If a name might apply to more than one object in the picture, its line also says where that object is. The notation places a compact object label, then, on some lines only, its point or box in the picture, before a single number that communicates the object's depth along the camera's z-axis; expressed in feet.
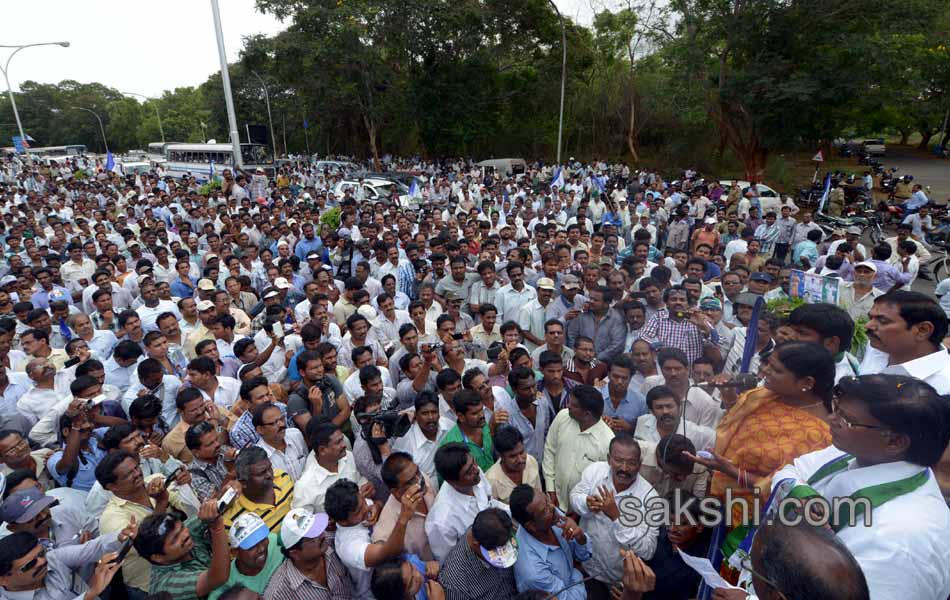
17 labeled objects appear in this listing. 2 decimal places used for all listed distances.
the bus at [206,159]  85.51
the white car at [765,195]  48.65
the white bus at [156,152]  121.07
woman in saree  8.30
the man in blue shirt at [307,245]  30.50
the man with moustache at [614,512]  9.20
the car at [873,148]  109.21
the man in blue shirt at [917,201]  42.68
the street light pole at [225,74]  49.70
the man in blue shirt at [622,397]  12.78
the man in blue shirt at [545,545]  8.55
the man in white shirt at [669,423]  11.18
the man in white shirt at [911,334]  9.99
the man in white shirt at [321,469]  10.44
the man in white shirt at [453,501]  9.34
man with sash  5.73
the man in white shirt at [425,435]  11.59
